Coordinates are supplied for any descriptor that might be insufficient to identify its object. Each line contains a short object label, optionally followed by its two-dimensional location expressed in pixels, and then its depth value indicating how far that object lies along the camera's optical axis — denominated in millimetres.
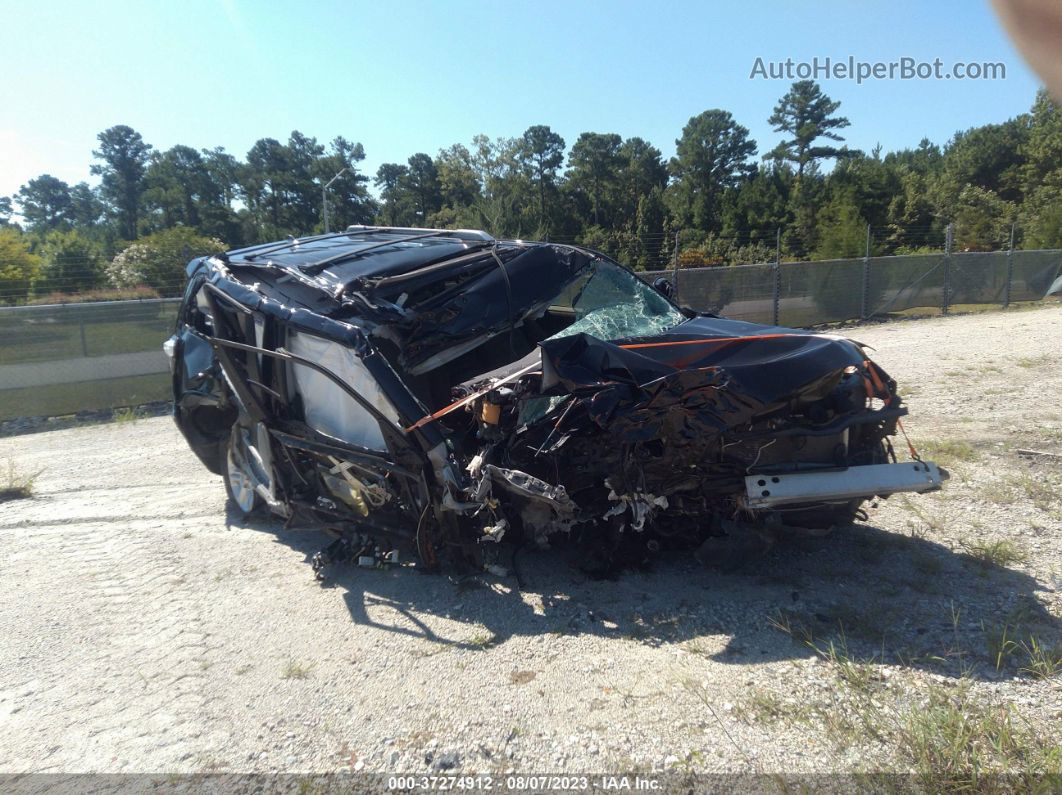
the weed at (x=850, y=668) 2887
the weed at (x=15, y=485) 6320
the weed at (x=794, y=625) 3286
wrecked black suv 3520
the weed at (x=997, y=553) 3953
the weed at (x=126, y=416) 10148
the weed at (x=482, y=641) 3434
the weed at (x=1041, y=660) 2873
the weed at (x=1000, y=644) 2971
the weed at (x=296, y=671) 3287
